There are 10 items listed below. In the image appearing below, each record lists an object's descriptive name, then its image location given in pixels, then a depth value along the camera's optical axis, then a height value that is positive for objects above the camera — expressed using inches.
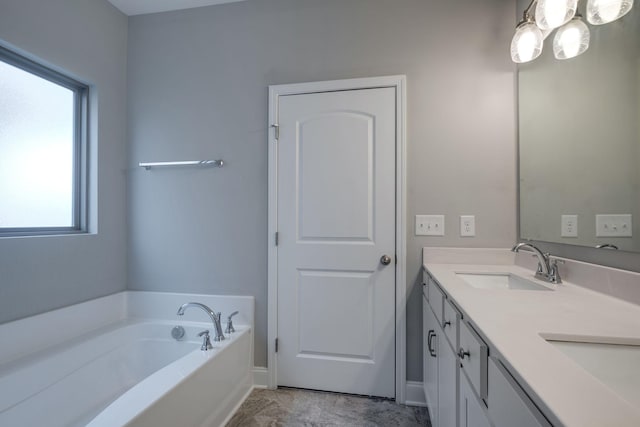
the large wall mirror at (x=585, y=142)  38.1 +12.9
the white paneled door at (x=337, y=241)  68.9 -6.6
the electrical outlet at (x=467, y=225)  66.6 -2.3
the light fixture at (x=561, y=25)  40.4 +33.4
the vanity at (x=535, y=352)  17.4 -11.5
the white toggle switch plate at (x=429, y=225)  67.7 -2.3
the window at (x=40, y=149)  59.5 +15.4
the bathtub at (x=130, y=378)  45.7 -33.2
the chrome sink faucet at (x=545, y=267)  48.4 -9.1
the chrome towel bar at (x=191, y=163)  75.2 +14.1
